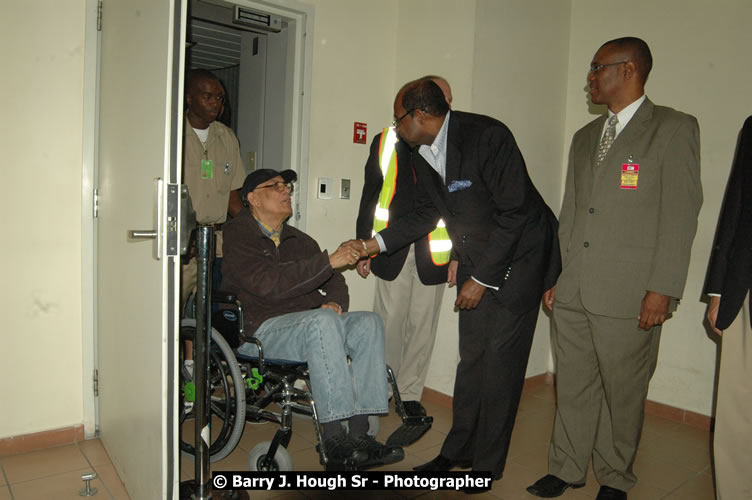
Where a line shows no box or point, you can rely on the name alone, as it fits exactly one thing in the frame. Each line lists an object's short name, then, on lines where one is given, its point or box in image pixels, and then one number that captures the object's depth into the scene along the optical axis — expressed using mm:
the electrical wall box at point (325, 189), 3291
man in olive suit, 1997
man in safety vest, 3002
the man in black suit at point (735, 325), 1803
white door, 1506
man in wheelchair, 2096
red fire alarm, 3428
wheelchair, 2088
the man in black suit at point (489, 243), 2117
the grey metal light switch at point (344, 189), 3395
